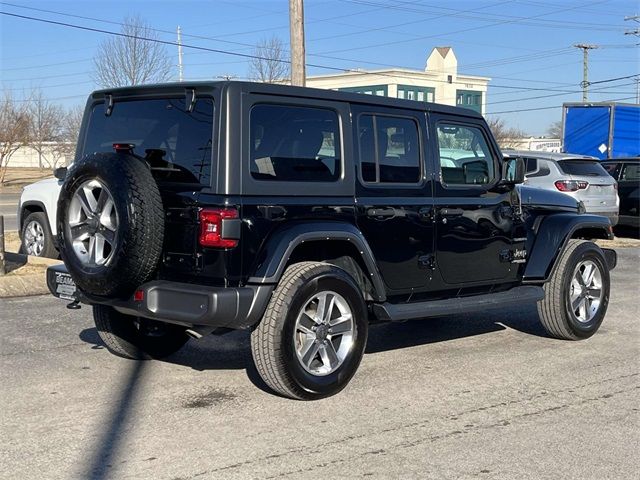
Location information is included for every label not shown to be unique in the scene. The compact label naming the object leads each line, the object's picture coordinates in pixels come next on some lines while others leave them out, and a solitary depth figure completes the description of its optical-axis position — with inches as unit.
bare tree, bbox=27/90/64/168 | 2031.3
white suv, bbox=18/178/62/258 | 437.4
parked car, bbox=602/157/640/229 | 668.7
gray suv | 586.2
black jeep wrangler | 199.8
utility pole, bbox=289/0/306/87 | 601.9
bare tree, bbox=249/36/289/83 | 1631.4
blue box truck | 923.4
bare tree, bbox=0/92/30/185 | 1540.4
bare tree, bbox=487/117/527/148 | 2936.0
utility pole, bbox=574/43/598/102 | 2510.0
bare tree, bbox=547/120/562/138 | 4045.8
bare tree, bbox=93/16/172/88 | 1417.3
